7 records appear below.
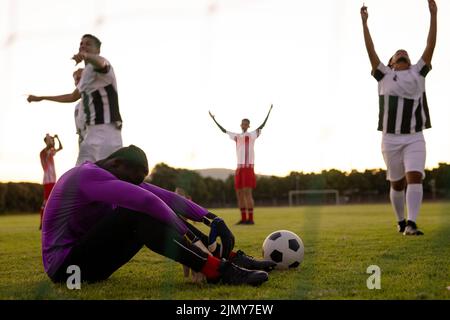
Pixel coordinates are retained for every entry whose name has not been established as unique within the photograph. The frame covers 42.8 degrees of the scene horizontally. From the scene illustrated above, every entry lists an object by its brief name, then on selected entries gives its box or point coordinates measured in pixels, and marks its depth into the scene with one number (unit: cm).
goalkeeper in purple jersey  344
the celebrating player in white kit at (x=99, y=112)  610
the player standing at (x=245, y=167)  1255
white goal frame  6888
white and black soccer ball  466
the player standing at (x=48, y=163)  1377
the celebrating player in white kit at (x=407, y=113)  756
